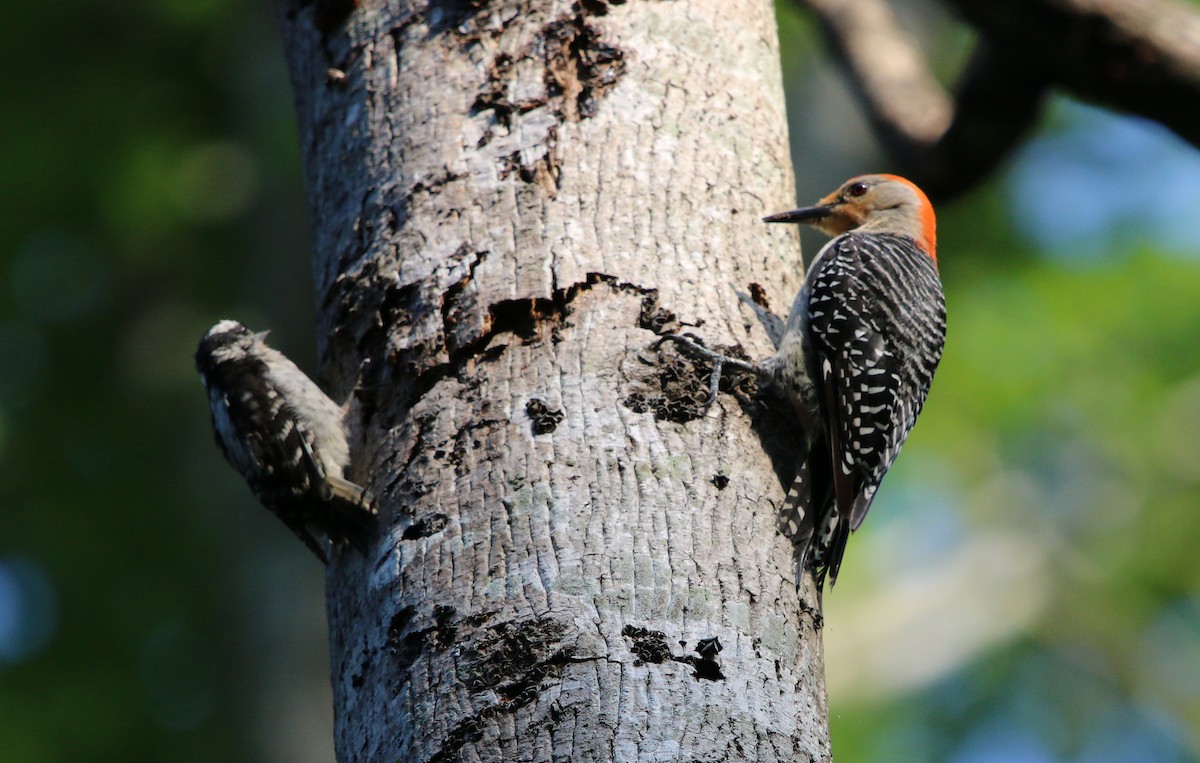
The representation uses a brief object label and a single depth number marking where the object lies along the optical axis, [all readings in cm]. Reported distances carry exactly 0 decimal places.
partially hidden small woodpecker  601
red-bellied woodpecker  594
